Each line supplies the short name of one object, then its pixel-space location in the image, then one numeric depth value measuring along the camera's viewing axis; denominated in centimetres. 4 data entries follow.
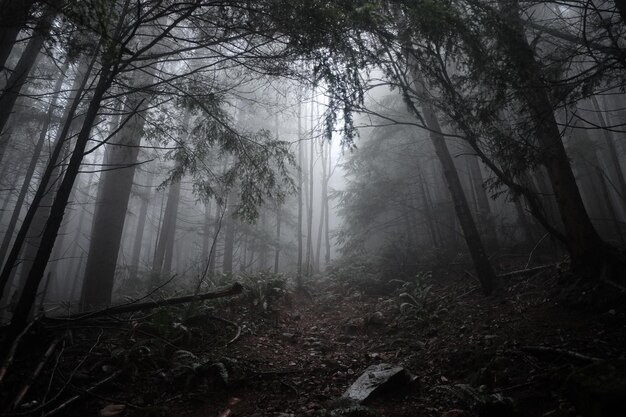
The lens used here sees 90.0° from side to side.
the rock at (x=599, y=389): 244
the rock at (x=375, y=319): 762
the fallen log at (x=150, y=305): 442
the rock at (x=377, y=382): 393
